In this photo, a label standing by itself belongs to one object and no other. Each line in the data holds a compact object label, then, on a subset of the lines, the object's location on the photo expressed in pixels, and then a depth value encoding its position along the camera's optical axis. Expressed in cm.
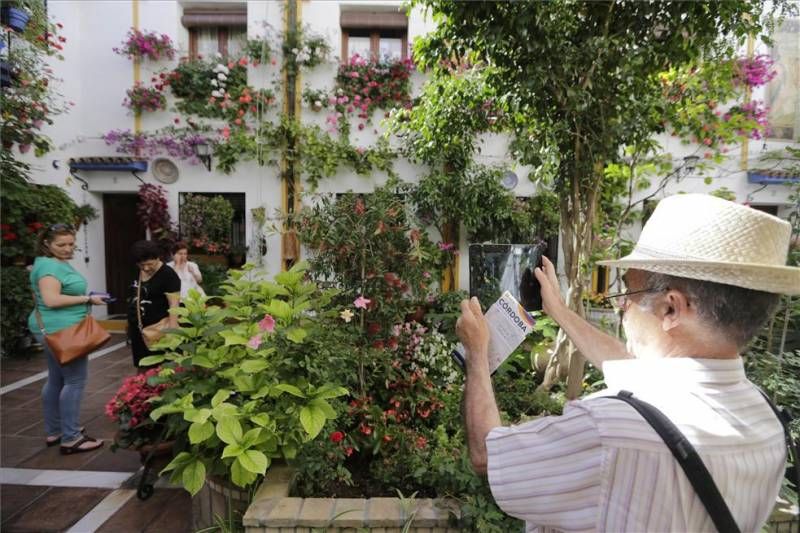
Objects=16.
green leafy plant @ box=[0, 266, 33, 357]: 546
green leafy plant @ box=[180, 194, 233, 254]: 715
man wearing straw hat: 81
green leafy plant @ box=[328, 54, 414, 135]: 721
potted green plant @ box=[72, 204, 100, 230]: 662
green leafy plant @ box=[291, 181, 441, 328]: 253
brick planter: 181
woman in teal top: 317
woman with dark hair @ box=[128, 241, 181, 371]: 357
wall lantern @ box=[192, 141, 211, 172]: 712
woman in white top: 531
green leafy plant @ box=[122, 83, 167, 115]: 713
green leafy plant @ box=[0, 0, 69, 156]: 230
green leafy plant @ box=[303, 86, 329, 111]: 727
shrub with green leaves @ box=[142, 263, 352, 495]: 187
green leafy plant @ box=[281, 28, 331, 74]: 716
